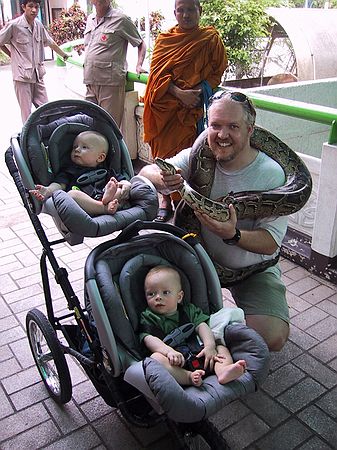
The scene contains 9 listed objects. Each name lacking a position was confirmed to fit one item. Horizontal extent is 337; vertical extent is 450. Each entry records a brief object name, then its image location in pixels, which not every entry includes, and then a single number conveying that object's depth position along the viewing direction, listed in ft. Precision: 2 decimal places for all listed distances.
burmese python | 6.66
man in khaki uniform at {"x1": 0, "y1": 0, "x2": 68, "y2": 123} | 20.89
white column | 10.92
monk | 13.06
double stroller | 5.31
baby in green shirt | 5.51
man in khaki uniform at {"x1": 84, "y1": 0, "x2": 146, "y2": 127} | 16.71
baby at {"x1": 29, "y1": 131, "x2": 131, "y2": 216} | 6.77
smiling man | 7.00
